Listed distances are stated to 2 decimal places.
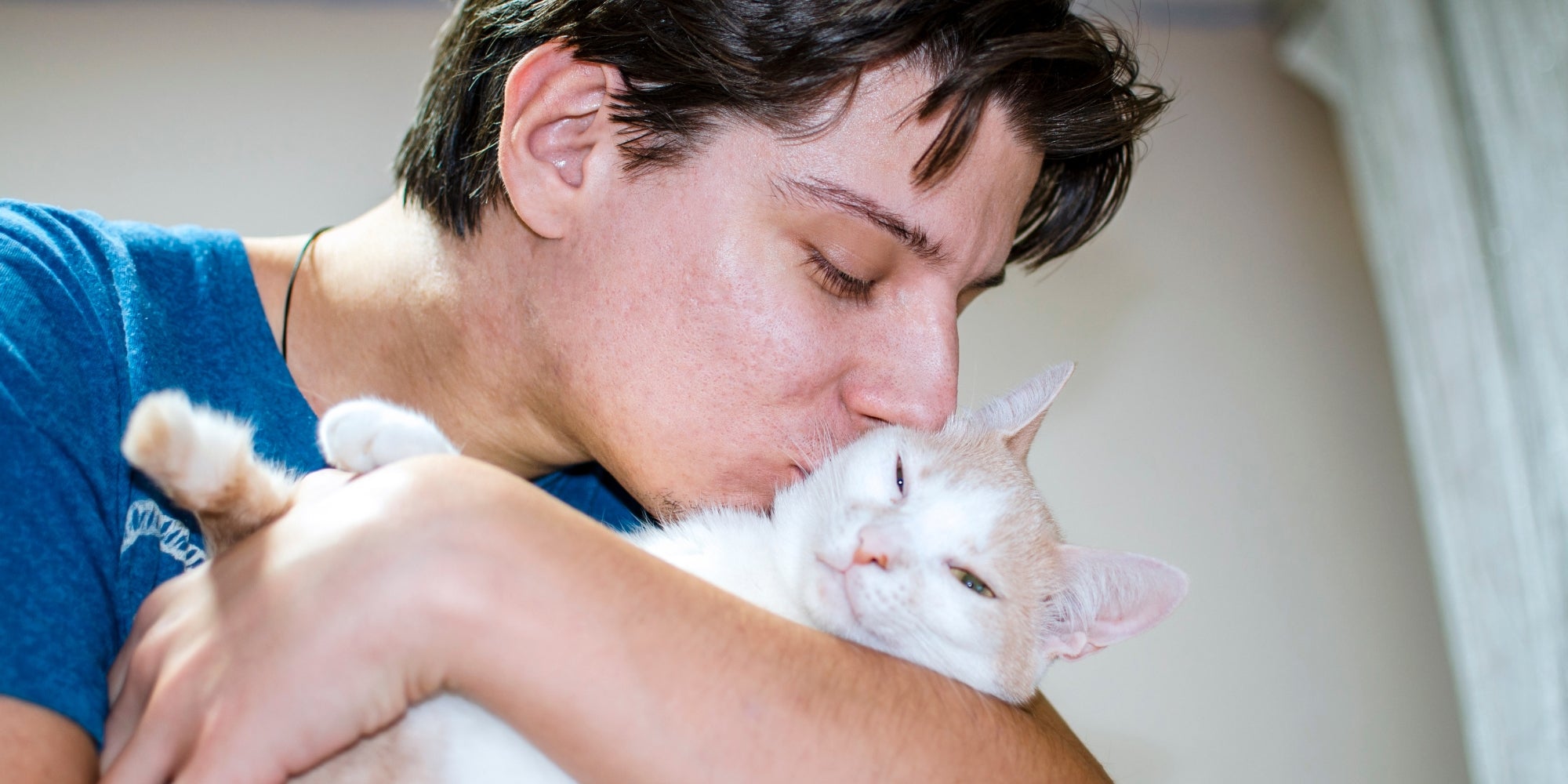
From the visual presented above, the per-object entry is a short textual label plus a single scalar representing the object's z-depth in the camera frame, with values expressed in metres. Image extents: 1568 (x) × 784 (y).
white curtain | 1.02
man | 0.61
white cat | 0.70
